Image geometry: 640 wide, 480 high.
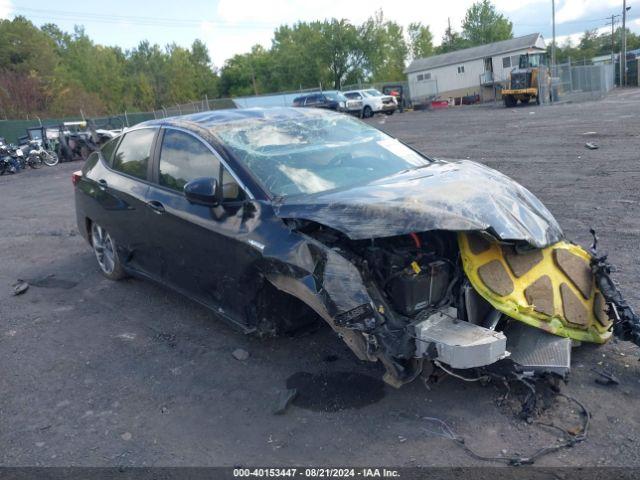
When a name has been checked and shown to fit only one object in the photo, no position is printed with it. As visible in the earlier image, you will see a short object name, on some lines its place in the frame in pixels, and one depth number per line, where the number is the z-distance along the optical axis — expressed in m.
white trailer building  46.66
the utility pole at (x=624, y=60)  43.42
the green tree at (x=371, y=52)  65.56
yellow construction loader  30.78
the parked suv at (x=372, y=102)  34.22
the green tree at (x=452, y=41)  83.81
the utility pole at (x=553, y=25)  46.67
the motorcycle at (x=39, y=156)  23.05
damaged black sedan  3.21
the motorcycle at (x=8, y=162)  21.42
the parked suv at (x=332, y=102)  32.78
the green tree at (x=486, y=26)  82.88
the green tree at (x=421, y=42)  89.25
